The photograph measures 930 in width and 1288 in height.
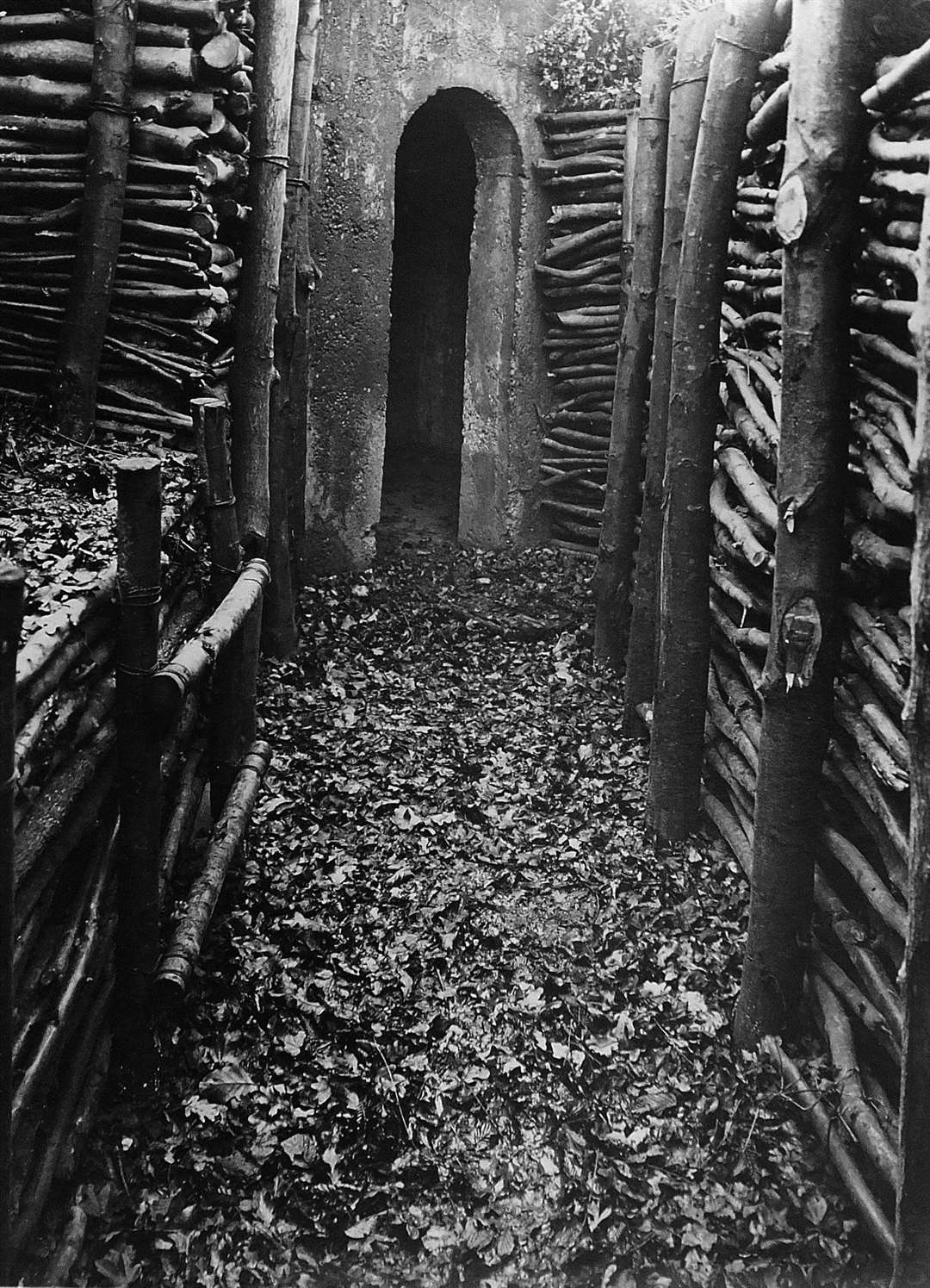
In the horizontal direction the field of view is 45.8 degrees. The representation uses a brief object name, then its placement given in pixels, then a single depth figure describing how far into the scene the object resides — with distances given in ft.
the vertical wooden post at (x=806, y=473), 10.82
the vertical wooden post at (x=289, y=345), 21.52
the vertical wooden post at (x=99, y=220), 16.85
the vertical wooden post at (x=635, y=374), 20.42
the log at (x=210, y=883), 11.77
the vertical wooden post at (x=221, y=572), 14.67
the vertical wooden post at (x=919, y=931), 8.21
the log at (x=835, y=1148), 9.80
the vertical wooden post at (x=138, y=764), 10.47
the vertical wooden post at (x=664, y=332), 17.38
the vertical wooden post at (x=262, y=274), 19.42
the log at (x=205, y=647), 10.84
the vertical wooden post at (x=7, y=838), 5.98
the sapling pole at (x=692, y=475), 14.66
